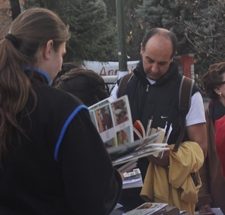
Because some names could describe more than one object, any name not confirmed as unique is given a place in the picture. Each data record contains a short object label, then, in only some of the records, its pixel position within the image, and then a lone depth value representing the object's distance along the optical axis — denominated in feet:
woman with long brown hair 6.97
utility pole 35.39
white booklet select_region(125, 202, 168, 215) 9.36
